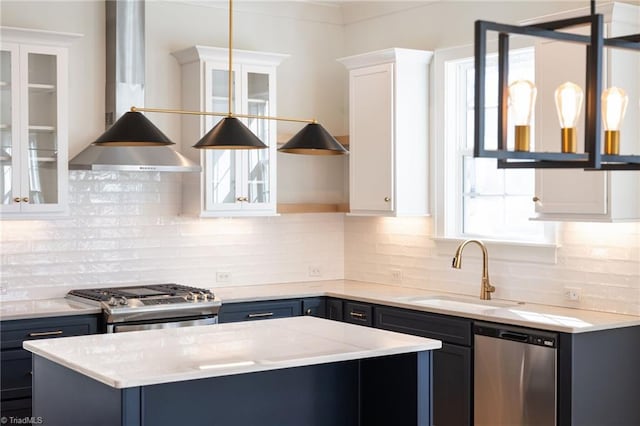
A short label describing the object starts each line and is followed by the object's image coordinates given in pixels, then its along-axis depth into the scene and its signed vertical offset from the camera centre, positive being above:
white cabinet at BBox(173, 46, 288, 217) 6.12 +0.54
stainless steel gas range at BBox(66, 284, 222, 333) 5.35 -0.62
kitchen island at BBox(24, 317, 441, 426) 3.41 -0.73
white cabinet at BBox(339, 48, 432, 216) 6.21 +0.53
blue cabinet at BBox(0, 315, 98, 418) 5.07 -0.89
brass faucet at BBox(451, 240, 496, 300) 5.72 -0.42
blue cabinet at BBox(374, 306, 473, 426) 5.24 -0.94
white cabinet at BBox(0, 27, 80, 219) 5.35 +0.50
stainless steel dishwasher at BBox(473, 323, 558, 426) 4.75 -0.94
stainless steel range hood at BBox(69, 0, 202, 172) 5.82 +0.87
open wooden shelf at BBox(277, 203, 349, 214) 6.62 -0.02
